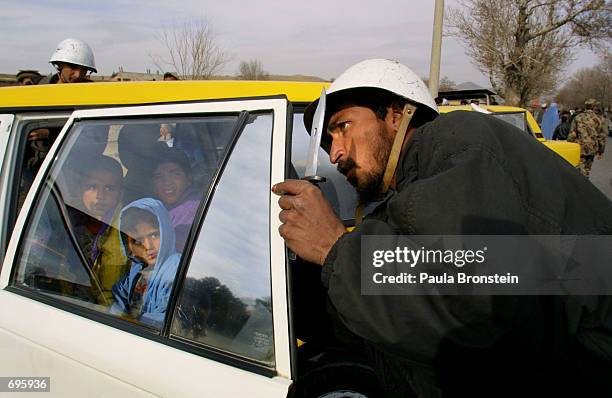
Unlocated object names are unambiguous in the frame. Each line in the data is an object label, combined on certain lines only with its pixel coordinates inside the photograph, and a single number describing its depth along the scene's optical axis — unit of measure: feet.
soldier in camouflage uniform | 30.50
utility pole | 22.74
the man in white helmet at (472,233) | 3.46
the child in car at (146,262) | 5.16
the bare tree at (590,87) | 155.22
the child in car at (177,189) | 5.19
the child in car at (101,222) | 5.81
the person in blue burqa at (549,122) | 41.95
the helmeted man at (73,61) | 14.51
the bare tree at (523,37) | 48.26
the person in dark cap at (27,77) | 18.42
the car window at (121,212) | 5.28
